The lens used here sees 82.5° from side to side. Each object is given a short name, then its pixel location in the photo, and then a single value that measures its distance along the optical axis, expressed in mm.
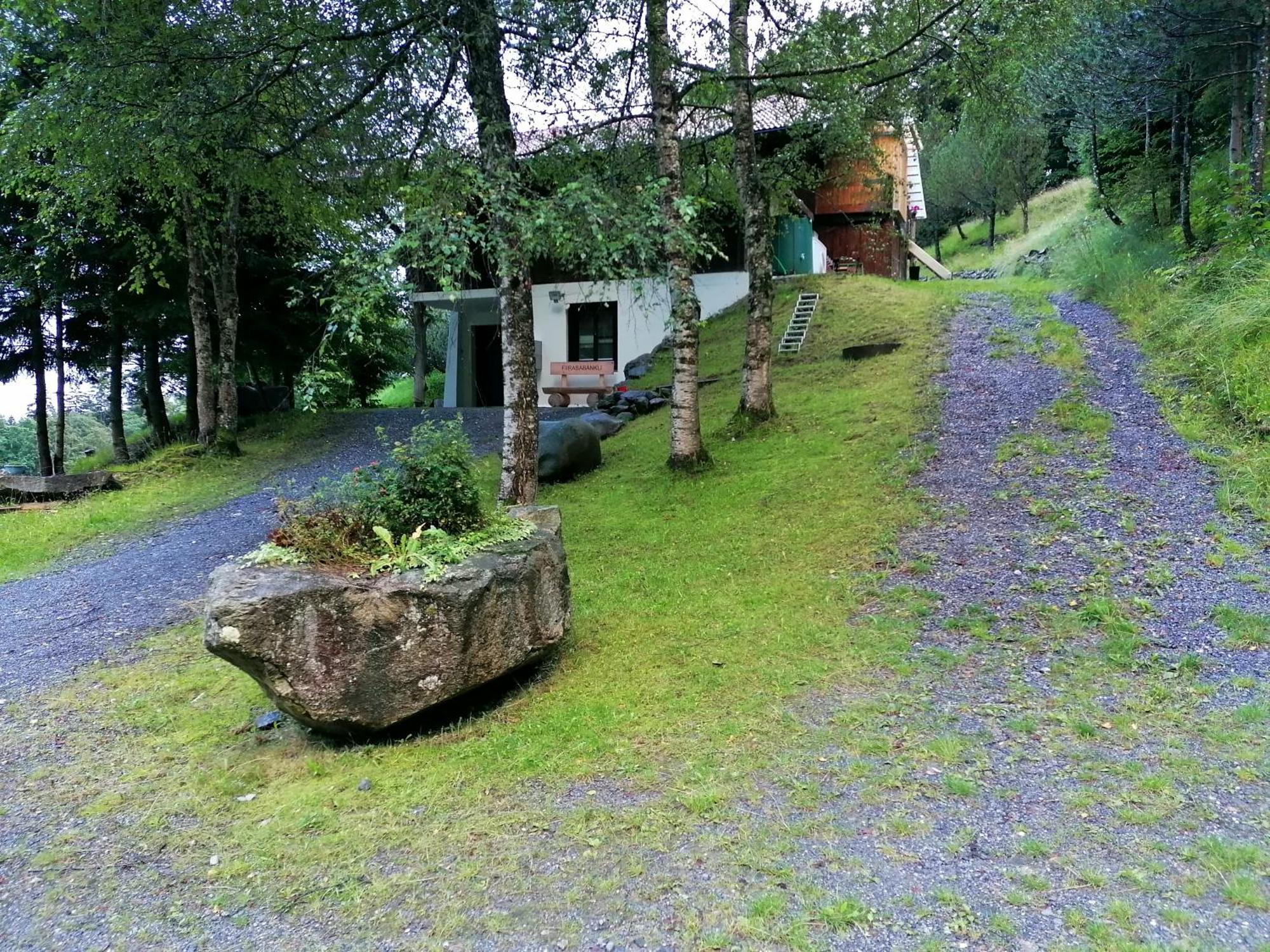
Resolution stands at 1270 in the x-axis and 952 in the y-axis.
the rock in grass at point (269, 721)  4508
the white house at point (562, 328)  19312
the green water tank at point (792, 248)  19234
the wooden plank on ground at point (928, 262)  26359
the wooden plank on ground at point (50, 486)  11367
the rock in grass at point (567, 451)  10117
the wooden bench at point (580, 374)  18188
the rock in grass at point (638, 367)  17969
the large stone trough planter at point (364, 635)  3768
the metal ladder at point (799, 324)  15219
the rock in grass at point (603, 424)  12812
